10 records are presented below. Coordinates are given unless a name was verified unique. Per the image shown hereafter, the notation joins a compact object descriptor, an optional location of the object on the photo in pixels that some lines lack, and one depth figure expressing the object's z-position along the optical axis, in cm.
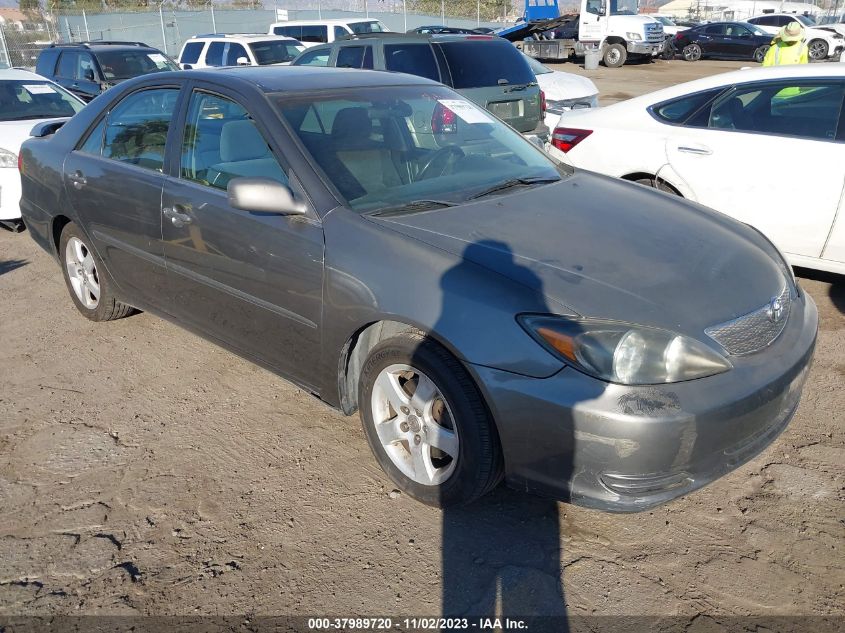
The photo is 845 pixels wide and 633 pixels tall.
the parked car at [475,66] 827
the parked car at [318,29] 1967
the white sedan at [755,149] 470
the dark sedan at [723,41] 2839
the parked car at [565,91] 1012
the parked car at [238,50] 1501
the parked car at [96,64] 1229
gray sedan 249
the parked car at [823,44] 2698
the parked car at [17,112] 699
